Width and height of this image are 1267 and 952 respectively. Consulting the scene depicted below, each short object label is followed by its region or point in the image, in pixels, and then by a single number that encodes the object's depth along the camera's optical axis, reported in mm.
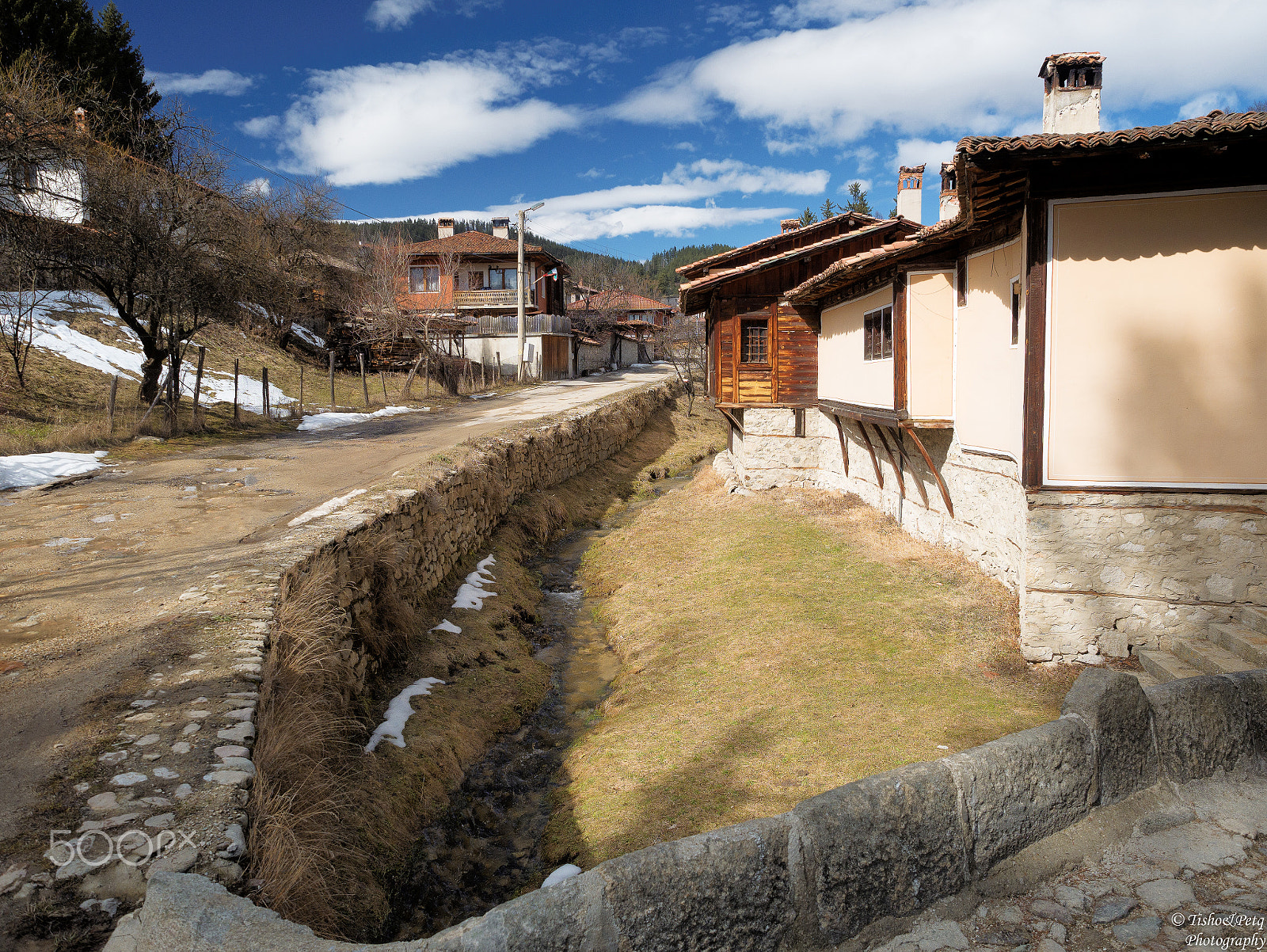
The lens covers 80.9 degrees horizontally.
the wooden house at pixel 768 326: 17500
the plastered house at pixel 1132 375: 6914
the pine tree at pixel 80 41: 26453
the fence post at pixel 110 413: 13548
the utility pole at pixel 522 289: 31922
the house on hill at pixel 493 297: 37281
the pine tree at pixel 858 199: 51875
